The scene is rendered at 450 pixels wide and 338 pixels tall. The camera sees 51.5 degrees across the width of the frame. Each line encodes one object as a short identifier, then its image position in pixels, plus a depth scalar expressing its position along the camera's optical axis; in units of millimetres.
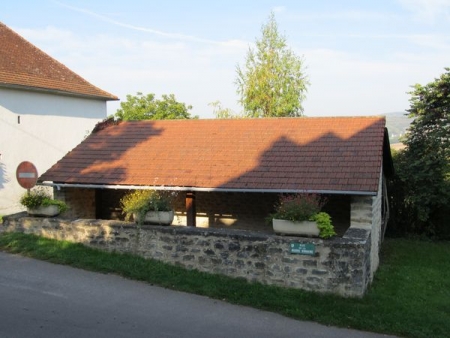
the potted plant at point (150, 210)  9148
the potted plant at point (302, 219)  7895
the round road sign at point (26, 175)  10586
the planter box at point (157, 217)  9195
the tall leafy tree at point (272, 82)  28359
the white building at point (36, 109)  16891
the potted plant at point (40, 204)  10102
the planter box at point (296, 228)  7934
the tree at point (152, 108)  31484
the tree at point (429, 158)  14672
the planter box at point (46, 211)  10203
